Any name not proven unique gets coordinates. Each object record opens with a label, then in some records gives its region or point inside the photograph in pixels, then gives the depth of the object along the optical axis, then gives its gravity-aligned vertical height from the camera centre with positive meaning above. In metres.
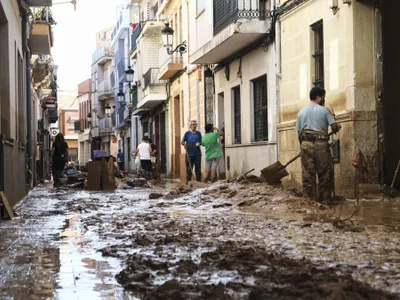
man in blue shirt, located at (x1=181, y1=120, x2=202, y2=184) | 19.56 +0.15
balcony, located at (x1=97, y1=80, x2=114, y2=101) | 68.31 +5.76
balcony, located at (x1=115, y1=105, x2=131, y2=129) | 54.02 +2.64
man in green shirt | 18.44 +0.01
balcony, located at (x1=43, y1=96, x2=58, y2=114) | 42.31 +3.00
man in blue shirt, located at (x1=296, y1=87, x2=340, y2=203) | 10.77 +0.00
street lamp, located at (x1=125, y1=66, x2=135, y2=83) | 42.83 +4.56
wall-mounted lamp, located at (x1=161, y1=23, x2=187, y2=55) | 28.37 +4.24
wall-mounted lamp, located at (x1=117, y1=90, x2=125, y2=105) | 52.83 +4.06
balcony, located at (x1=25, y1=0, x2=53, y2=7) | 18.90 +3.89
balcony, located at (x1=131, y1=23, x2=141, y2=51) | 42.98 +7.03
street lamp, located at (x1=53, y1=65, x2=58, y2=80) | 47.76 +5.43
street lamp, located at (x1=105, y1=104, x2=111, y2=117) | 68.75 +4.06
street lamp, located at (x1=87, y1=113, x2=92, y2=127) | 76.14 +3.66
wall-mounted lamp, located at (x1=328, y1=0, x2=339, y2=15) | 12.97 +2.47
